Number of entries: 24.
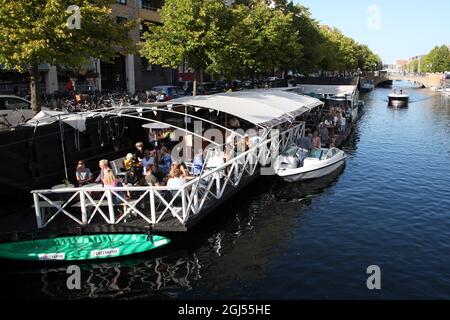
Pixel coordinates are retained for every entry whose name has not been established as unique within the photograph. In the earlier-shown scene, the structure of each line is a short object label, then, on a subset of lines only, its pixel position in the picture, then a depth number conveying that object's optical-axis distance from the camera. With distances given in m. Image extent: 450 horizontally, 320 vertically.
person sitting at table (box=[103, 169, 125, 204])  12.82
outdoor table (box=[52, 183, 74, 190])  13.38
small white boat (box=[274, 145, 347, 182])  20.00
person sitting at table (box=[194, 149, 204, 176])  15.95
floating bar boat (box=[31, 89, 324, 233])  12.21
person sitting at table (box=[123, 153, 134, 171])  15.70
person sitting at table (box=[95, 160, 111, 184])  12.95
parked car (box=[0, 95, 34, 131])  19.83
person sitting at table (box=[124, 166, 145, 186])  14.66
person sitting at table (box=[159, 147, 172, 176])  16.27
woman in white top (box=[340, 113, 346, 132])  32.97
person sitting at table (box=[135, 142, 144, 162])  16.95
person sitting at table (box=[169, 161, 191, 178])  13.87
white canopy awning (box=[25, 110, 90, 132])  14.56
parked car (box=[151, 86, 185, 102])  33.73
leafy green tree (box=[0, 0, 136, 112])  15.70
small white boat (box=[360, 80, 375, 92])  93.25
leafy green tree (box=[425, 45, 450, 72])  130.75
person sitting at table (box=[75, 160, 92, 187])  14.06
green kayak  11.95
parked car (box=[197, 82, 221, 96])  40.01
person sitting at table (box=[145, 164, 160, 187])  13.43
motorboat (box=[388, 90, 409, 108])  60.12
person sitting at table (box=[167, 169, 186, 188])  13.20
